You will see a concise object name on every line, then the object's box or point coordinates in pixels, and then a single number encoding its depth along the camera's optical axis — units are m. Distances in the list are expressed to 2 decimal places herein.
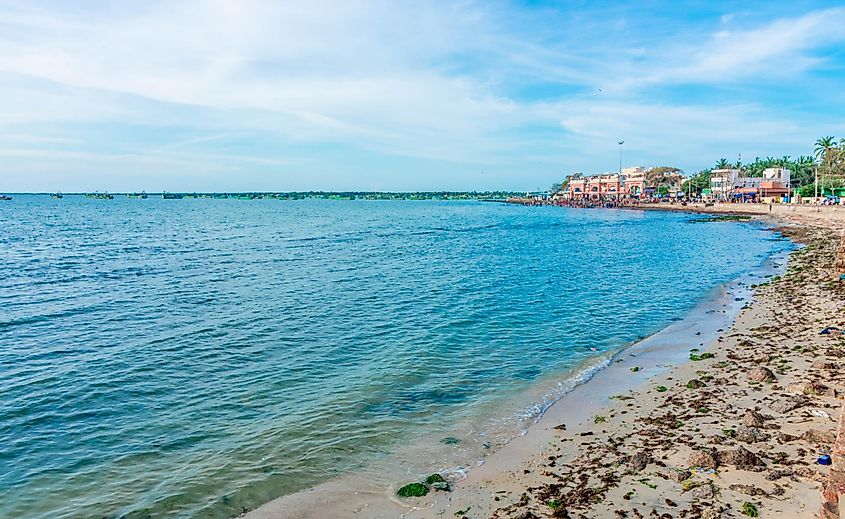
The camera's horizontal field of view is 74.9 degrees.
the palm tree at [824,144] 123.18
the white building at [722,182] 158.00
